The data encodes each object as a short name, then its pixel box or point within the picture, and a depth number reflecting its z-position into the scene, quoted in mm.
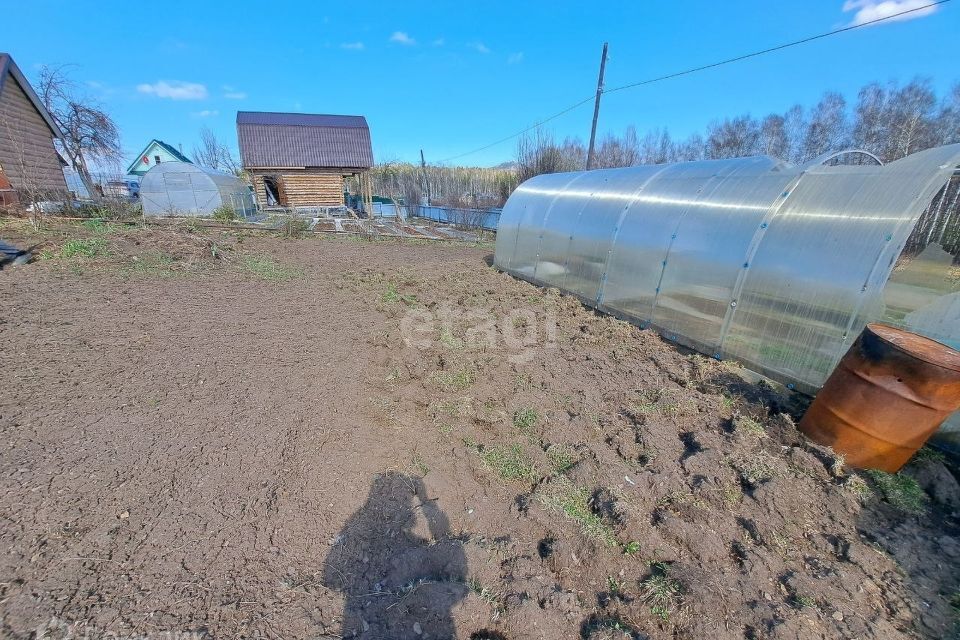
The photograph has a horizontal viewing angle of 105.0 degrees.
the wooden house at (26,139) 15195
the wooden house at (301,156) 23000
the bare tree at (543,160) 19656
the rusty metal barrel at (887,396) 2797
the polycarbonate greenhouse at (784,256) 3586
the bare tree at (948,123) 20641
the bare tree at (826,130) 25750
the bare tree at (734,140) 27656
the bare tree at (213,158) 58241
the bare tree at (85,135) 22109
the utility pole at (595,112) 14730
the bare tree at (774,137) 27578
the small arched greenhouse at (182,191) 17328
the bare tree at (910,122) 21406
